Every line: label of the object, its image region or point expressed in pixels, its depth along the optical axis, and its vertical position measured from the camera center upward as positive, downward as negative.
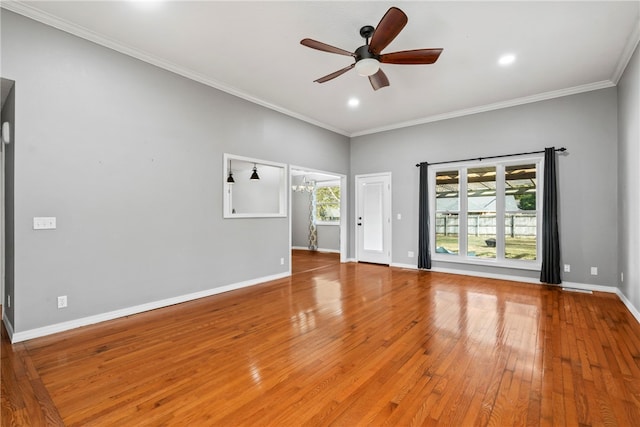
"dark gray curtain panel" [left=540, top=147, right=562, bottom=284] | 4.85 -0.15
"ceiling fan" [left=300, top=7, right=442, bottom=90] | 2.64 +1.66
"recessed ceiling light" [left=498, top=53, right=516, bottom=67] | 3.75 +2.05
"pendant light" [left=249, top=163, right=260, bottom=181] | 5.96 +0.83
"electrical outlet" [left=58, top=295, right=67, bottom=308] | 3.08 -0.91
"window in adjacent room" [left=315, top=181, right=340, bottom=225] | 9.52 +0.45
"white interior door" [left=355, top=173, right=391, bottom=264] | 6.87 -0.05
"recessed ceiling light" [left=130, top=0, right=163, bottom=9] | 2.78 +2.02
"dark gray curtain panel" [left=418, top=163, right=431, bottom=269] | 6.17 -0.10
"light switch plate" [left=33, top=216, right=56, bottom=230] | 2.94 -0.09
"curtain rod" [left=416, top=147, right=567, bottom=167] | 4.86 +1.12
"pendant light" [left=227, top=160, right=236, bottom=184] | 4.94 +0.63
